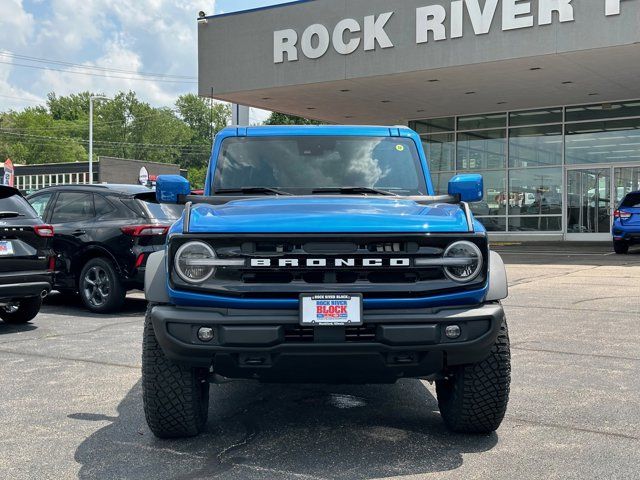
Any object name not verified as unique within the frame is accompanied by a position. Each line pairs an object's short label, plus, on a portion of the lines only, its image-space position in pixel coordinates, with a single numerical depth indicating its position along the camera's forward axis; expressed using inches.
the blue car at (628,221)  697.0
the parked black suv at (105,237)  347.3
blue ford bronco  138.0
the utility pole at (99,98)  1763.0
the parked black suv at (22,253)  298.2
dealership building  709.9
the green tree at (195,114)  5142.7
